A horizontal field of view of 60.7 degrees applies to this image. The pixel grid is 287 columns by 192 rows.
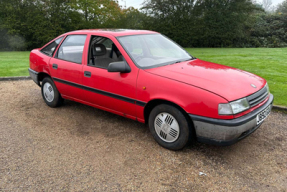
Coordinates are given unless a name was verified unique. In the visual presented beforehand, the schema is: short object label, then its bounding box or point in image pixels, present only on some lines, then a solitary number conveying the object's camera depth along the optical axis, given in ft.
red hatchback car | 10.19
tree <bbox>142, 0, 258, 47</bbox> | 75.10
